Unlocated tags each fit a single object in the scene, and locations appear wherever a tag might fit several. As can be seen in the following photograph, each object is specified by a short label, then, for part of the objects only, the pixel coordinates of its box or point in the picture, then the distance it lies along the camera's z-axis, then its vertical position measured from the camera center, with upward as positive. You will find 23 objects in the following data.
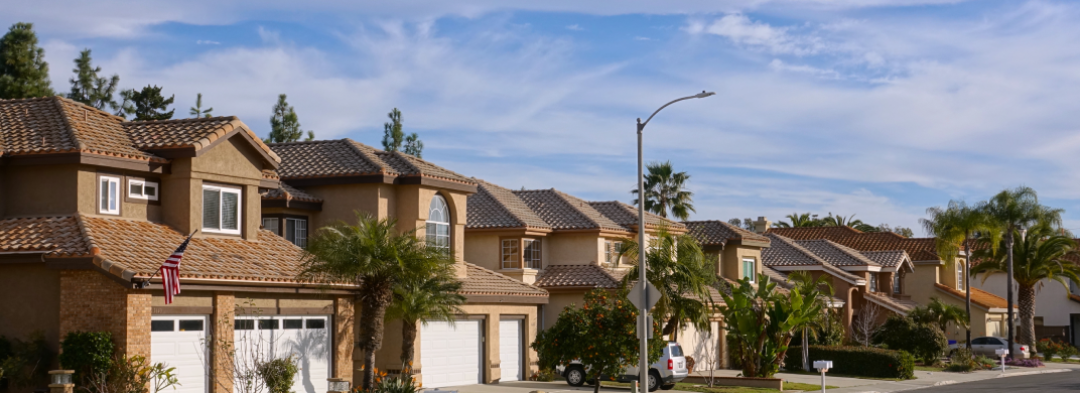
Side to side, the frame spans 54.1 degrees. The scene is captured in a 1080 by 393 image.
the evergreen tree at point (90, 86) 48.25 +9.34
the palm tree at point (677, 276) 33.22 +0.37
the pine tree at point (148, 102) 48.47 +8.59
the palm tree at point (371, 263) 23.30 +0.57
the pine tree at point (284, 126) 57.72 +8.95
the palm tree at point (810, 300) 36.16 -0.43
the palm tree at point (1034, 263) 55.91 +1.26
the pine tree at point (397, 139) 64.19 +9.14
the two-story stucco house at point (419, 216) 30.41 +2.15
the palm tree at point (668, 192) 61.31 +5.58
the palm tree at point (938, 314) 50.28 -1.28
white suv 30.94 -2.49
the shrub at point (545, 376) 34.19 -2.82
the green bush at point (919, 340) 47.47 -2.38
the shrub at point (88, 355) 20.22 -1.24
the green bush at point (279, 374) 23.05 -1.86
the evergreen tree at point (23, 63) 43.31 +9.49
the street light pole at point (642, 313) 23.03 -0.56
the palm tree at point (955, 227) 53.00 +3.04
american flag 19.86 +0.31
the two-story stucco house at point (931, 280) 60.56 +0.43
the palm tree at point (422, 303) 25.47 -0.34
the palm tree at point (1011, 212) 53.78 +3.80
